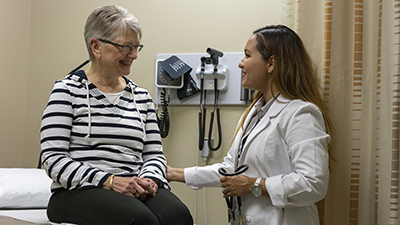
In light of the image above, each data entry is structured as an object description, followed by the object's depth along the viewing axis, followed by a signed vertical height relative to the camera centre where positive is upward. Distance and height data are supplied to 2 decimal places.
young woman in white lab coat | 1.31 -0.04
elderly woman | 1.29 -0.07
